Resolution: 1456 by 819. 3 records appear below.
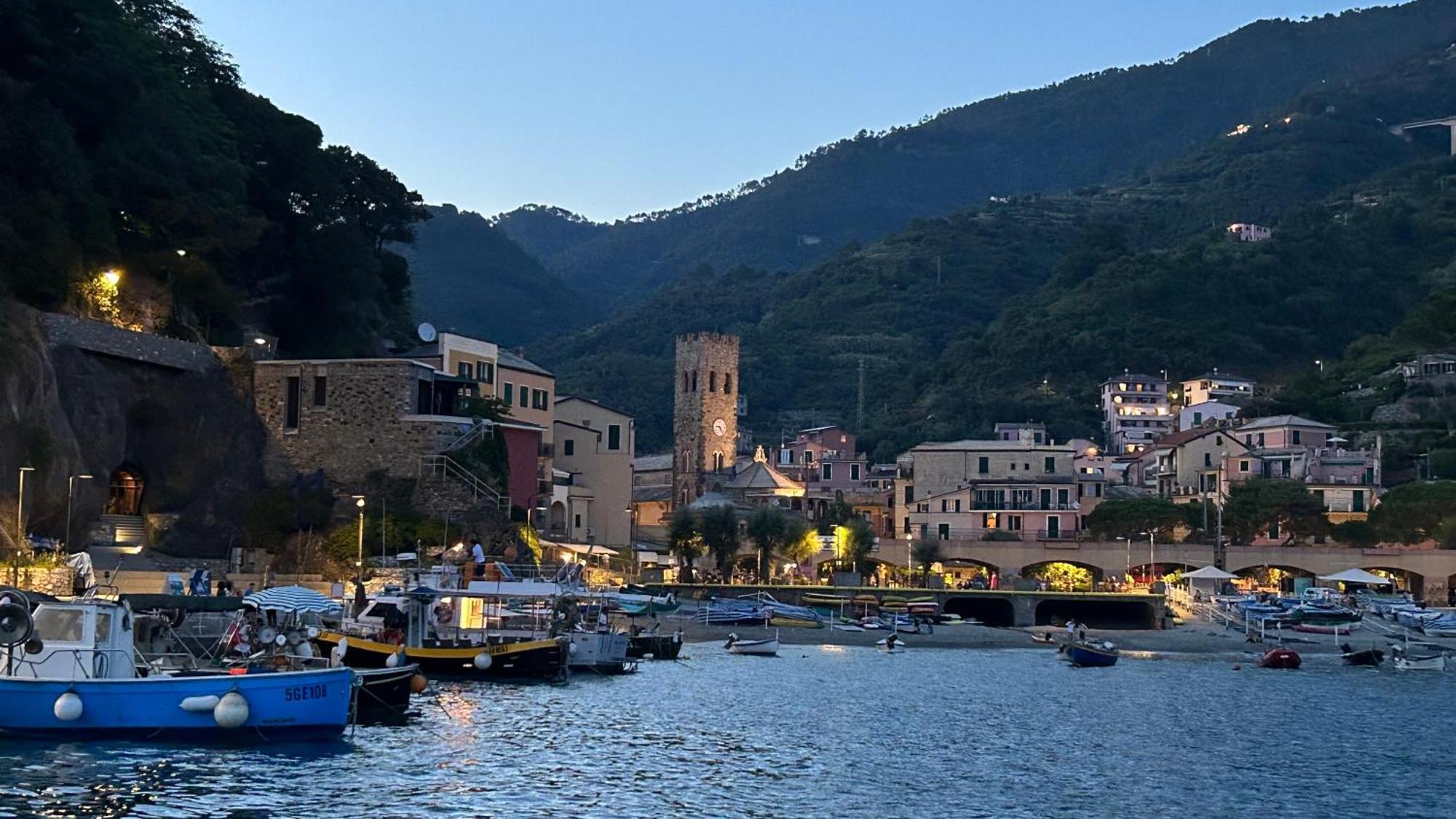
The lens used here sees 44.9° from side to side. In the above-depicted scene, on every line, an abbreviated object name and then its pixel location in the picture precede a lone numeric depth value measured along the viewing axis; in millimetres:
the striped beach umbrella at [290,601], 38656
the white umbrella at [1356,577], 85812
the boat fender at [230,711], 30609
